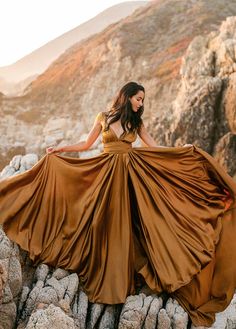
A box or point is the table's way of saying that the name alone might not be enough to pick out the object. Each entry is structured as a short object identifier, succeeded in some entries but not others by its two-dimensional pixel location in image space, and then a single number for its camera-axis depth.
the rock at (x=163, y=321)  4.62
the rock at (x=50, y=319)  4.00
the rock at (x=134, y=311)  4.57
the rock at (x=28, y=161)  6.06
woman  5.38
